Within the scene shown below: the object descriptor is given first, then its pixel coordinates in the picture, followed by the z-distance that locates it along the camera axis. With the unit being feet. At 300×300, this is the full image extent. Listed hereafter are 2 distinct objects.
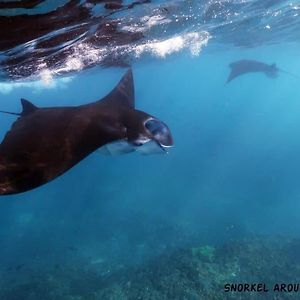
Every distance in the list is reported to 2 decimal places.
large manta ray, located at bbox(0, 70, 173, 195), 12.41
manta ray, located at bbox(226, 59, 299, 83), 83.71
